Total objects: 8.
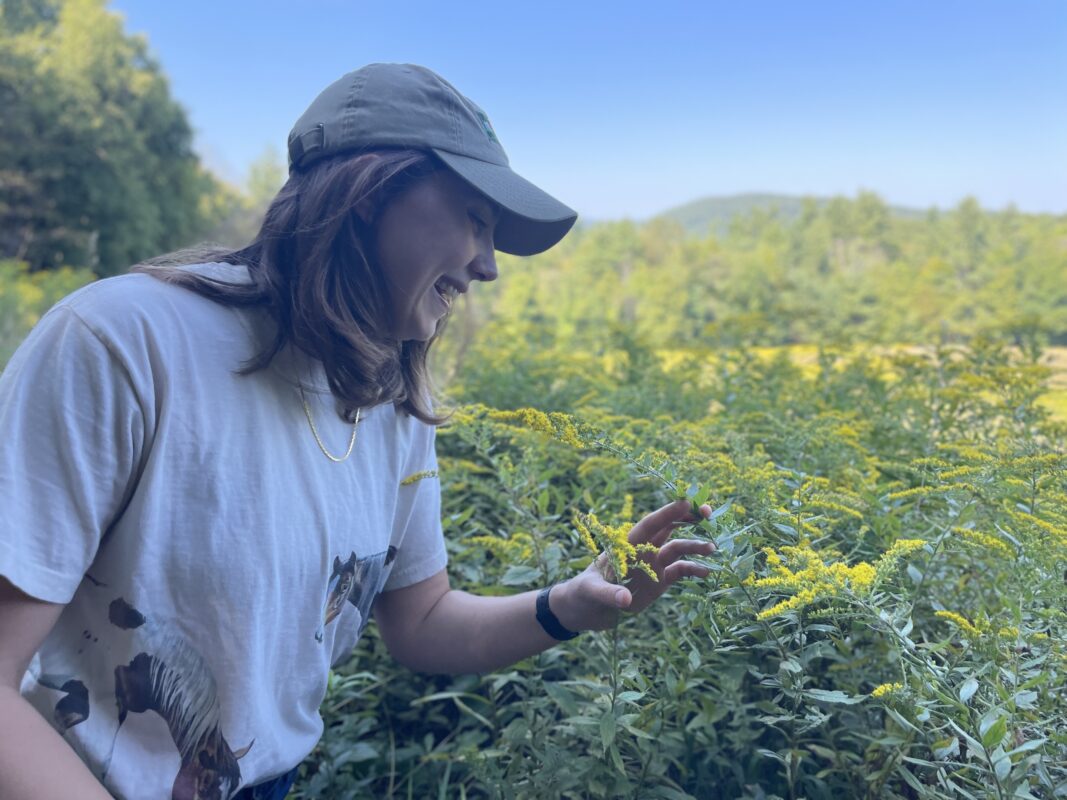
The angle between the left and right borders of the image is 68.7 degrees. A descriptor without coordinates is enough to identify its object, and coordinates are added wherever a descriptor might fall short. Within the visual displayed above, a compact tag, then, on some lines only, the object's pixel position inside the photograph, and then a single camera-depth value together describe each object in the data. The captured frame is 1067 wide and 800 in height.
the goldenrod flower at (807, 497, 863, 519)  1.13
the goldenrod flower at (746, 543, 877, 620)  0.92
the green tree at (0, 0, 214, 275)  20.00
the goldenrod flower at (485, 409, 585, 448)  1.09
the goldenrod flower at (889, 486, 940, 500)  1.26
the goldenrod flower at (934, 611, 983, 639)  1.00
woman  0.96
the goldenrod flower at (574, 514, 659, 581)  1.06
